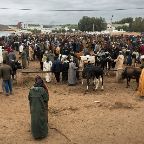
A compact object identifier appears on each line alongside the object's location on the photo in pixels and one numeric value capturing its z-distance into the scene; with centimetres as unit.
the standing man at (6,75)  720
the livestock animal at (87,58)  914
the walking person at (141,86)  707
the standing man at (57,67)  858
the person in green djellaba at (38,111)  486
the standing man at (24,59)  1098
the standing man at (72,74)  839
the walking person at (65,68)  863
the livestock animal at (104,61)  944
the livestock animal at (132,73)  788
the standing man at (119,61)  951
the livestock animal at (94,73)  773
